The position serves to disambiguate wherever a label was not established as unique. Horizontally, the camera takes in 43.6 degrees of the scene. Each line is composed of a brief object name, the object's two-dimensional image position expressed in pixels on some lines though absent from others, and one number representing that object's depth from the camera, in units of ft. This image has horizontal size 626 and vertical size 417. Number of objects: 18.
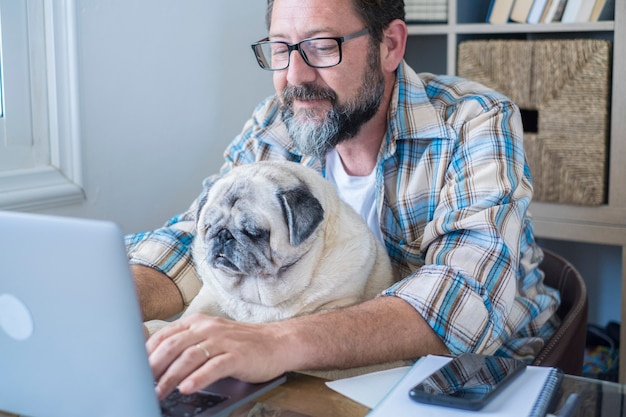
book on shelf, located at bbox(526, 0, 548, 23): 7.29
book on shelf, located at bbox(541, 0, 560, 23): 7.24
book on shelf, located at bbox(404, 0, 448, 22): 7.73
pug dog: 3.83
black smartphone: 2.70
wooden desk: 2.76
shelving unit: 6.95
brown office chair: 4.06
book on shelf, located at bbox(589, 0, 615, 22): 7.07
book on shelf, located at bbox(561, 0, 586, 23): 7.13
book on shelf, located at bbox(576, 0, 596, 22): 7.10
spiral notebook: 2.65
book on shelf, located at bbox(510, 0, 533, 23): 7.38
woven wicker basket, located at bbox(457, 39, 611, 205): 7.04
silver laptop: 2.40
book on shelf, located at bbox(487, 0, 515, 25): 7.50
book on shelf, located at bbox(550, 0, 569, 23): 7.21
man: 3.98
